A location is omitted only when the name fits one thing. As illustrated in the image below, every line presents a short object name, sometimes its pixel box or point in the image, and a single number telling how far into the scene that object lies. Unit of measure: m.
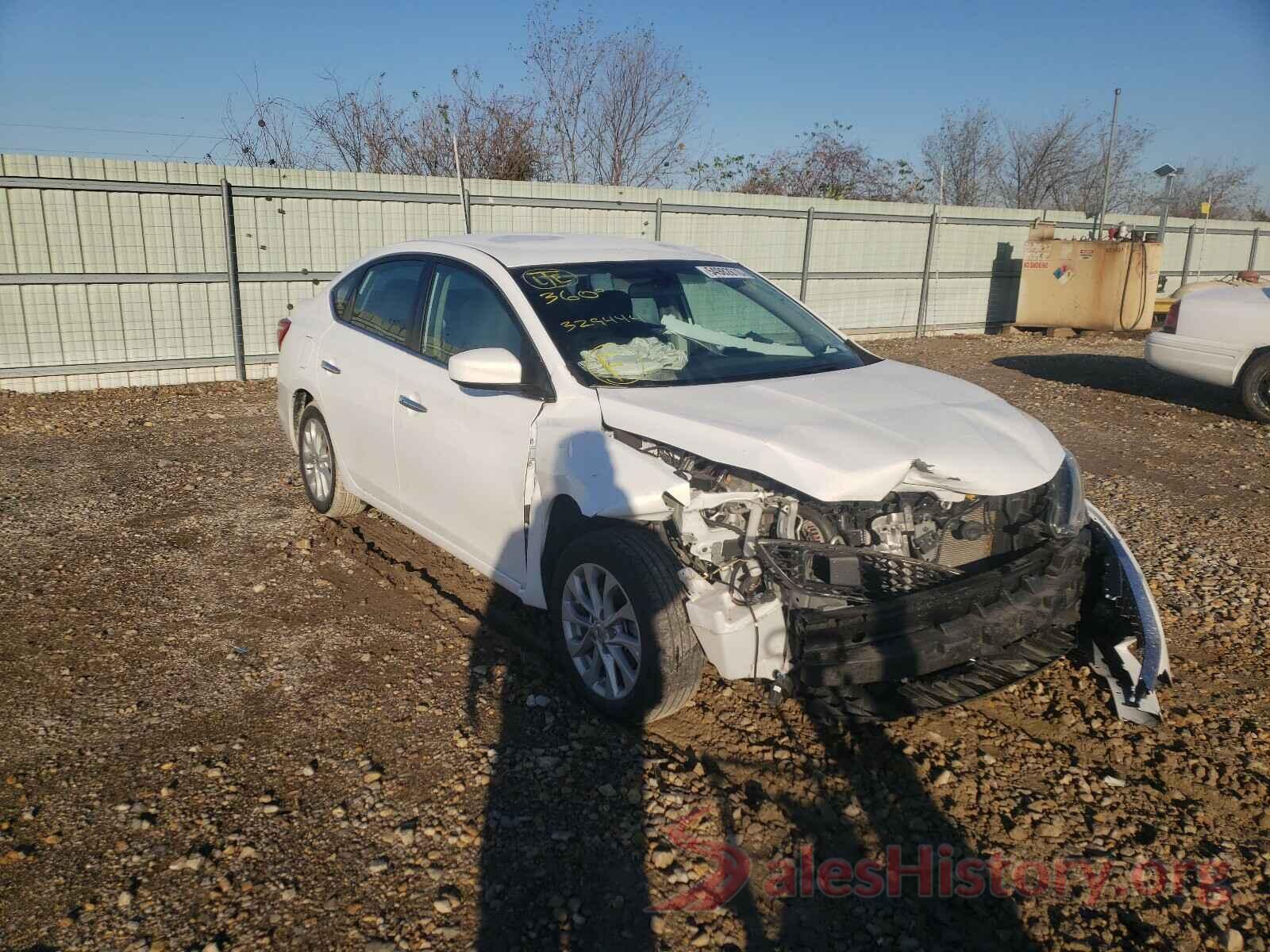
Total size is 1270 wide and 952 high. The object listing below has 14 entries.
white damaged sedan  3.20
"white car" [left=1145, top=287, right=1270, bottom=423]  9.05
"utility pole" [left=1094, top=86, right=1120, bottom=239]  18.91
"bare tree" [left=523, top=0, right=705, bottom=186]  21.20
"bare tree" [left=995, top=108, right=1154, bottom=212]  35.22
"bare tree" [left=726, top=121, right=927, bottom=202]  27.73
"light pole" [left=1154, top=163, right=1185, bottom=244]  17.43
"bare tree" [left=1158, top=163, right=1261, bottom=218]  45.03
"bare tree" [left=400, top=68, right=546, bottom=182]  18.52
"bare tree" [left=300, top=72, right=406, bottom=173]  18.16
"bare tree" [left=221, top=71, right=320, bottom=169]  16.00
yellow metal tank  15.73
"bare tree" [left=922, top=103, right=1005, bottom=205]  34.53
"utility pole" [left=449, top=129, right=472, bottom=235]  11.80
